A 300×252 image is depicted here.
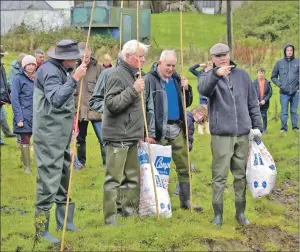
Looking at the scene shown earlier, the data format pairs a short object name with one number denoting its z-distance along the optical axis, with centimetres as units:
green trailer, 4328
